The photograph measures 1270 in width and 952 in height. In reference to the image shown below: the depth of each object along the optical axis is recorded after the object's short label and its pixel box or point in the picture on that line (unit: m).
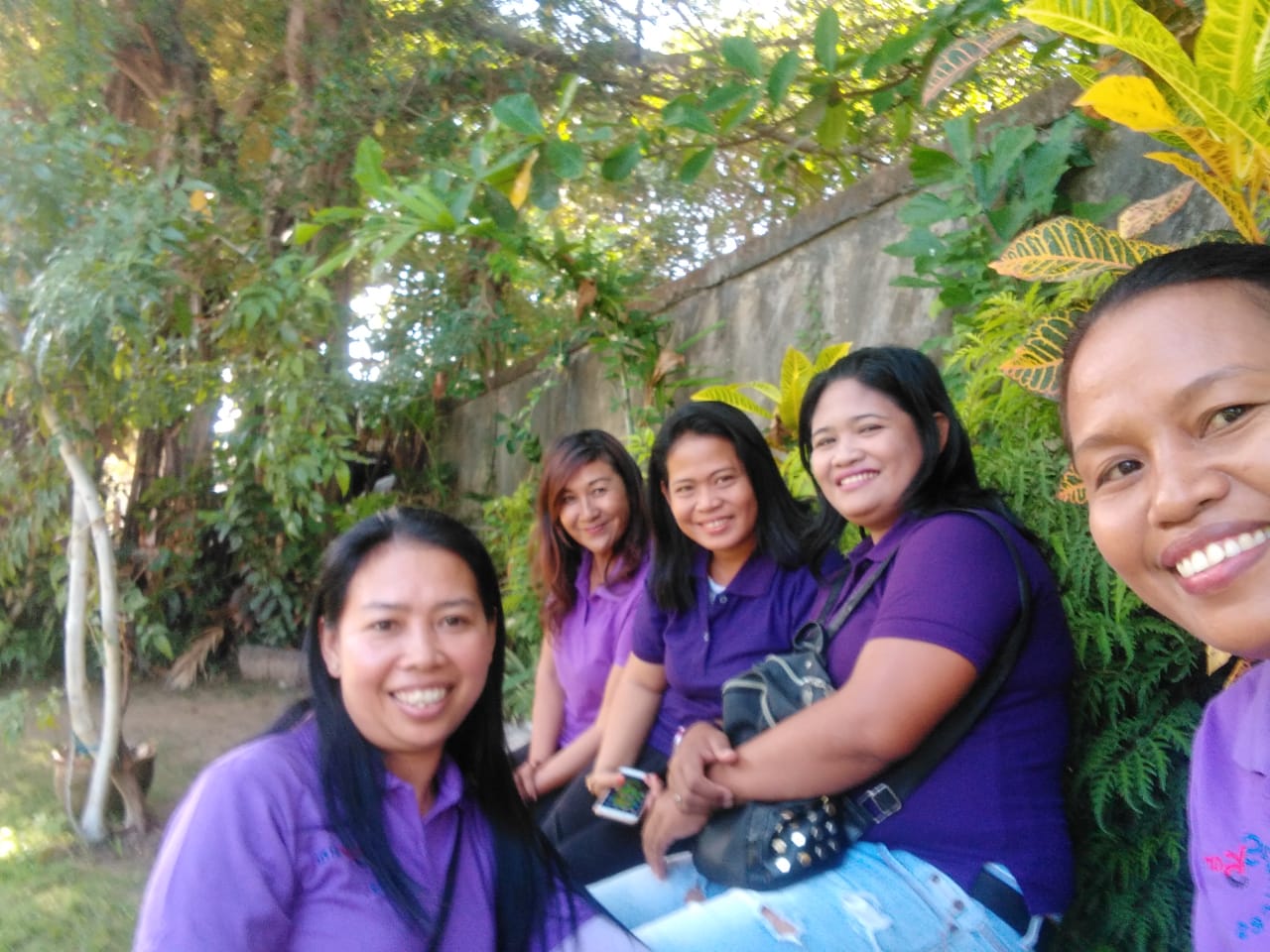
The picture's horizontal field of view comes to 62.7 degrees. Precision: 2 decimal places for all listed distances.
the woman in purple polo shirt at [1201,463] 0.93
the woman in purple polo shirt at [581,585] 2.90
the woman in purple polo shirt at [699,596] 2.33
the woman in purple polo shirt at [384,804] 1.30
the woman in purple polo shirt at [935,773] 1.59
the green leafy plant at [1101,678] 1.69
